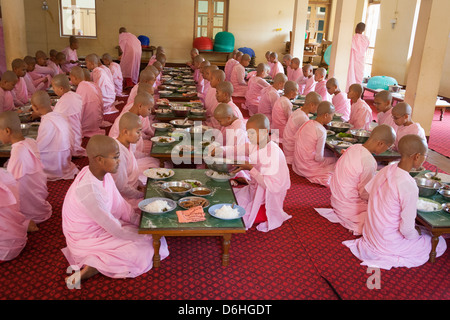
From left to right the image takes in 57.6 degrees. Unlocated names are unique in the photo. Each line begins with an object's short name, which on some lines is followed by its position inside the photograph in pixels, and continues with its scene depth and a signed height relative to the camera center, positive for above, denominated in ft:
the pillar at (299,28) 42.22 +1.94
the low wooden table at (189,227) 11.32 -4.97
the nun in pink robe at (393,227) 12.37 -5.32
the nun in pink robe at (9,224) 12.51 -5.91
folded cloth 11.68 -4.86
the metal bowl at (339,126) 21.80 -3.98
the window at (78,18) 54.70 +2.19
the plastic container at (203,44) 56.03 -0.23
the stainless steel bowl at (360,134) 20.51 -4.14
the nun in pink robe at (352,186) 15.06 -5.02
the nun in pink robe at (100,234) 11.15 -5.49
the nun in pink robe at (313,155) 19.48 -5.10
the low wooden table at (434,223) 12.44 -4.96
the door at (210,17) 57.67 +3.43
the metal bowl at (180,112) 23.12 -3.88
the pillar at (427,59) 24.80 -0.25
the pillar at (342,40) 32.63 +0.74
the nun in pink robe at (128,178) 14.20 -4.84
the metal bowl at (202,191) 13.23 -4.74
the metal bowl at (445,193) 13.92 -4.53
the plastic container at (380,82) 40.70 -2.90
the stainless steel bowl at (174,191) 12.94 -4.68
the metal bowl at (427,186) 14.06 -4.43
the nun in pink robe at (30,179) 14.28 -5.16
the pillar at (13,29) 36.11 +0.21
